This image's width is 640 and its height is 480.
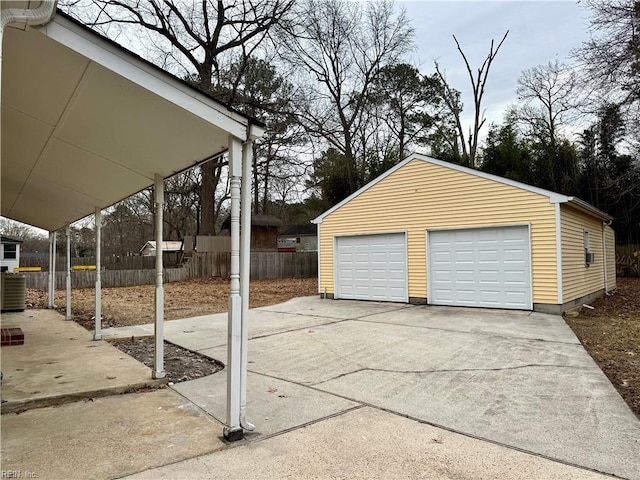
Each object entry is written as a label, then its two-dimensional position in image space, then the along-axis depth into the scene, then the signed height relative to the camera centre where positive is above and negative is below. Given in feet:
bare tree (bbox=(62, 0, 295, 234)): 57.11 +31.87
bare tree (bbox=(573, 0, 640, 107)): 38.01 +18.77
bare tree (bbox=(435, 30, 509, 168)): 76.59 +27.63
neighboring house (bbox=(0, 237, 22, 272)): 80.23 +0.29
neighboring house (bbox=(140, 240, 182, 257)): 122.29 +2.69
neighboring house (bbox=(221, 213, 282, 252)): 79.87 +4.27
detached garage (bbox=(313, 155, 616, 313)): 31.19 +0.85
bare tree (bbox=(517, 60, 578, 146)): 74.74 +28.39
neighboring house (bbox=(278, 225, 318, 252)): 114.21 +4.33
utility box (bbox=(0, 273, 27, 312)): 31.45 -2.68
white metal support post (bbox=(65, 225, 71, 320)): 29.04 -2.55
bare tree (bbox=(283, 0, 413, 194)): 75.56 +35.40
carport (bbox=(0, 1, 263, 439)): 8.02 +3.47
